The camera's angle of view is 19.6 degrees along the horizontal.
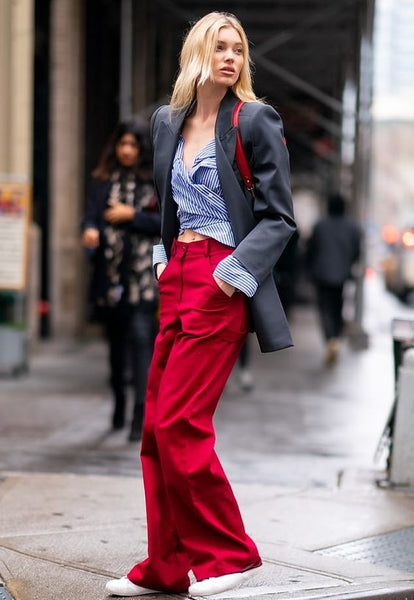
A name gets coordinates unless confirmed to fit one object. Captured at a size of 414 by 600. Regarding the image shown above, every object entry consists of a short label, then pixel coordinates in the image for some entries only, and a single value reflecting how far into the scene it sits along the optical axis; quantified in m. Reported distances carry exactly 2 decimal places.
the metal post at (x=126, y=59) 16.27
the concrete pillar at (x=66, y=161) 14.95
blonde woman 3.96
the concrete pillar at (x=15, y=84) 11.81
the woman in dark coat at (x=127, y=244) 7.80
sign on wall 11.16
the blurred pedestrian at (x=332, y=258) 14.60
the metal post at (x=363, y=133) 16.45
